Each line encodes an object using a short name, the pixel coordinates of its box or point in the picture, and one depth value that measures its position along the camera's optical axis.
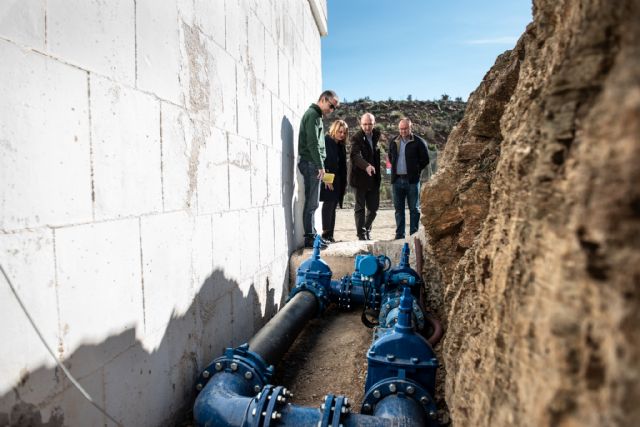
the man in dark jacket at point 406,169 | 5.82
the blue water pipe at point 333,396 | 1.94
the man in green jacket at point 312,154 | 5.00
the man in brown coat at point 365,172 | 6.00
